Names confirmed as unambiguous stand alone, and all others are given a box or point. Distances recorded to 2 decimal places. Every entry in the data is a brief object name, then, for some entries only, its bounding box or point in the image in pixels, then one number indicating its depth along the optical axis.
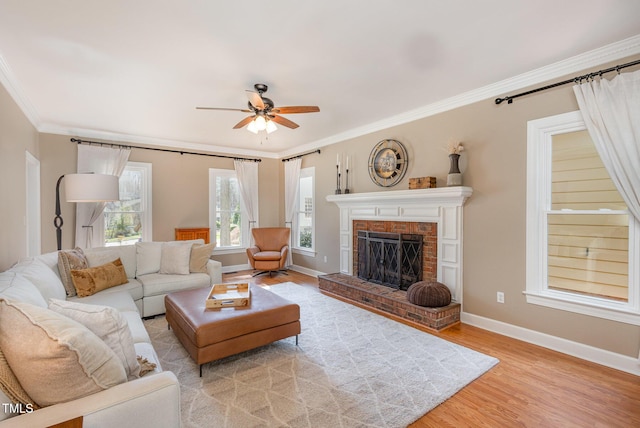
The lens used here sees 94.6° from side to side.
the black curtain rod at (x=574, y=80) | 2.43
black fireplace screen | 4.04
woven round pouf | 3.42
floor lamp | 3.50
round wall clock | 4.28
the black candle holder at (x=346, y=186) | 5.10
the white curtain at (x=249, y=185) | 6.38
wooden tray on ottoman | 2.71
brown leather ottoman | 2.34
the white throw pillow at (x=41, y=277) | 2.21
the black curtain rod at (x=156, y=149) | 4.79
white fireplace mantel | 3.57
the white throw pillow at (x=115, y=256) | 3.48
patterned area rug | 1.93
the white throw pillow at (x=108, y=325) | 1.40
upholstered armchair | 5.77
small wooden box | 3.76
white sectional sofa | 1.07
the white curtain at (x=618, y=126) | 2.36
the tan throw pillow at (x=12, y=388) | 1.07
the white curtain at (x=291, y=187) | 6.33
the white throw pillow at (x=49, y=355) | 1.09
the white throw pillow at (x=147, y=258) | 3.95
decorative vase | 3.45
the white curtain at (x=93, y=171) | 4.75
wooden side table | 5.61
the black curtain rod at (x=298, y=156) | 5.83
